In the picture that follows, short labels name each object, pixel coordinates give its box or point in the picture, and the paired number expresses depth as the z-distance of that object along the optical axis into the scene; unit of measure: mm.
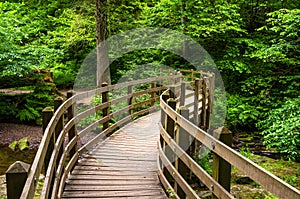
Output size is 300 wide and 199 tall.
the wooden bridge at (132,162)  2275
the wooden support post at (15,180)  1708
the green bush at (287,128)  9654
